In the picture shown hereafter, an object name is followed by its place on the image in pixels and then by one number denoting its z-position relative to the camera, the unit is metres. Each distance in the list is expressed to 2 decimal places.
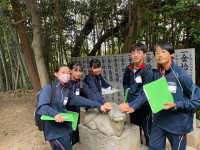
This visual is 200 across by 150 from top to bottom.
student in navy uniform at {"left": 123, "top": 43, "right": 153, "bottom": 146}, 2.07
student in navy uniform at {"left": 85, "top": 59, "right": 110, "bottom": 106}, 2.34
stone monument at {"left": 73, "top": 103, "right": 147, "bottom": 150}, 2.01
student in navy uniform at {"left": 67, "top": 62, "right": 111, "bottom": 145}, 2.32
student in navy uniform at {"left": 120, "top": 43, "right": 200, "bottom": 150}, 1.43
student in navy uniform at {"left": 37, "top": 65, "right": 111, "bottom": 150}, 1.67
